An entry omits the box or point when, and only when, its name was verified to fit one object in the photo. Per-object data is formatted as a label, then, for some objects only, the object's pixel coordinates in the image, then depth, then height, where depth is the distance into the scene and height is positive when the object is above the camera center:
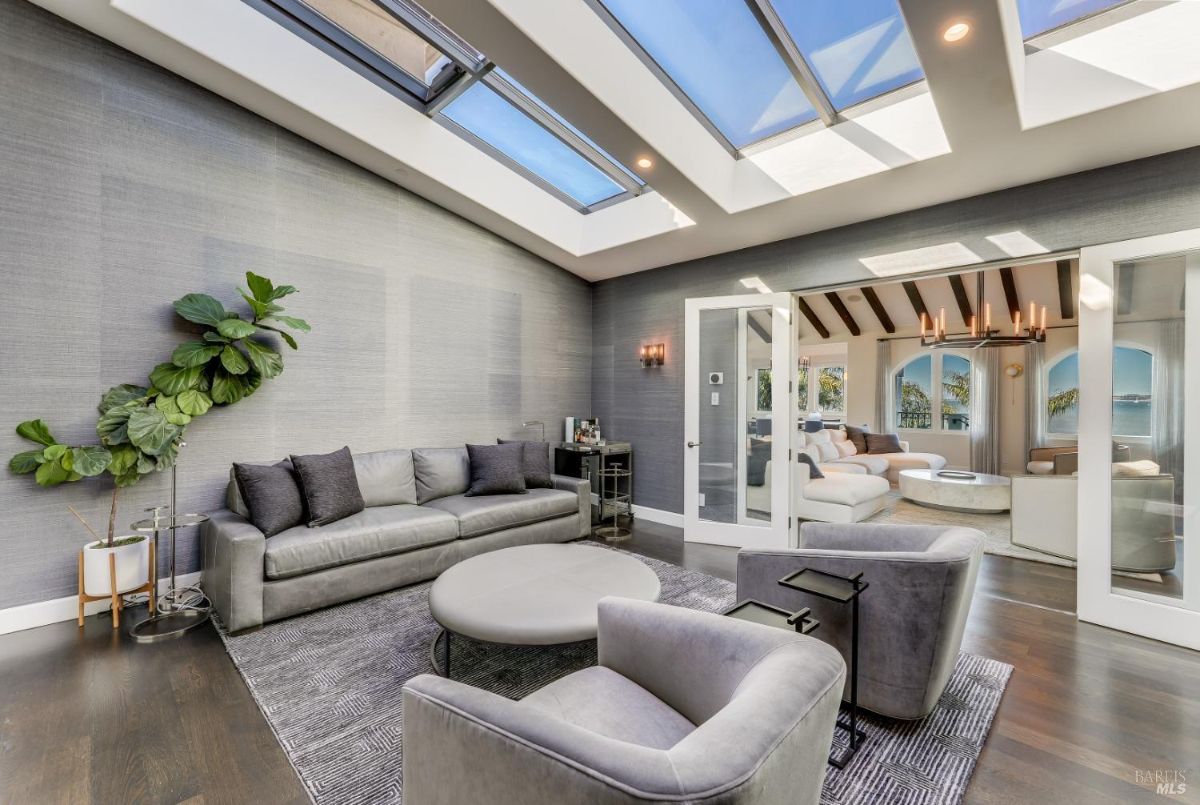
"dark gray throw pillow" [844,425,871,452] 8.65 -0.52
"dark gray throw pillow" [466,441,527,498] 4.40 -0.59
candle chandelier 5.78 +0.82
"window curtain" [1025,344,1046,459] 8.08 +0.16
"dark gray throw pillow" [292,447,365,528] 3.43 -0.59
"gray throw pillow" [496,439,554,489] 4.71 -0.58
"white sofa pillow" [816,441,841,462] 7.44 -0.67
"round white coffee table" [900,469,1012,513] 5.75 -0.99
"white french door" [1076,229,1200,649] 2.89 -0.15
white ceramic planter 2.92 -0.97
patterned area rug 1.79 -1.31
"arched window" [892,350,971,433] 9.04 +0.24
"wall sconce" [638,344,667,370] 5.44 +0.53
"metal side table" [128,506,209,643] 2.85 -1.28
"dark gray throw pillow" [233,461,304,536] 3.20 -0.61
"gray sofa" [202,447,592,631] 2.94 -0.92
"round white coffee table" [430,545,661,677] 2.16 -0.91
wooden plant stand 2.92 -1.13
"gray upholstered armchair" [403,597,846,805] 0.84 -0.65
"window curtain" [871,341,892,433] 9.30 +0.43
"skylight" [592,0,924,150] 2.80 +2.11
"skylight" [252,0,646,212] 3.32 +2.31
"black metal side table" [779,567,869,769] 1.90 -0.70
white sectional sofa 7.33 -0.80
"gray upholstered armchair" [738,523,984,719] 1.94 -0.82
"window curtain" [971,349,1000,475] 8.35 -0.08
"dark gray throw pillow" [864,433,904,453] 8.50 -0.62
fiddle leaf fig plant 2.90 +0.04
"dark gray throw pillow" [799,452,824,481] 5.63 -0.72
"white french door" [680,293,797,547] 4.49 -0.13
